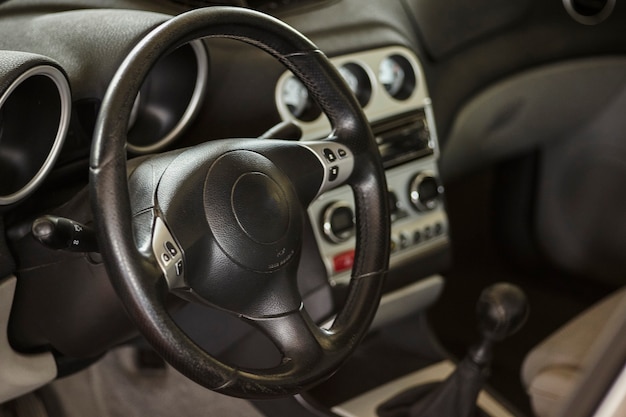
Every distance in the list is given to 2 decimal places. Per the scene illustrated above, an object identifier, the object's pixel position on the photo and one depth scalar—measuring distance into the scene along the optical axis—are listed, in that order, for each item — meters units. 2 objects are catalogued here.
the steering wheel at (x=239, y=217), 1.17
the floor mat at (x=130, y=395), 1.61
